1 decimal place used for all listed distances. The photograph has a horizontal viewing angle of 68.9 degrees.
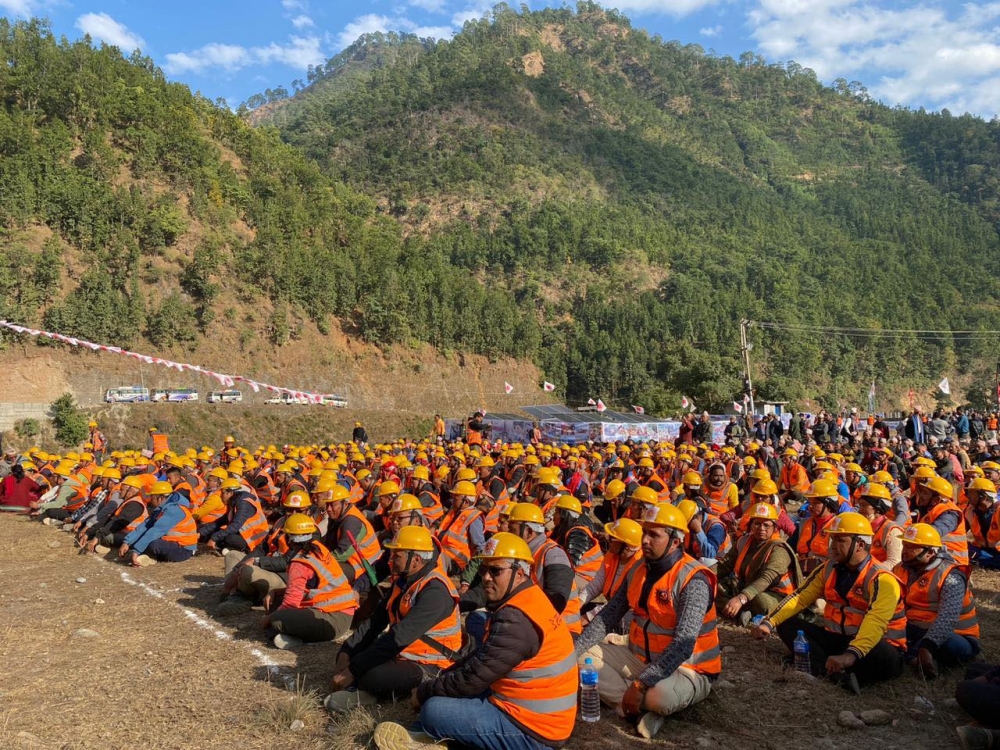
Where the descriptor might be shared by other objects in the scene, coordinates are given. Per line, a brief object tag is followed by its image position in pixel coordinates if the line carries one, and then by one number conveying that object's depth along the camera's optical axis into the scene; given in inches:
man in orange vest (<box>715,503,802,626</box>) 243.1
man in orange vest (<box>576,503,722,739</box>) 170.4
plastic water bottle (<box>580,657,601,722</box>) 179.9
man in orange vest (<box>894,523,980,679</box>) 203.3
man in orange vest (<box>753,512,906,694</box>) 190.4
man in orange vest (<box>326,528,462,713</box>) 179.6
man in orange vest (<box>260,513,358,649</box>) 244.2
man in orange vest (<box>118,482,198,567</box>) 404.5
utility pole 1311.5
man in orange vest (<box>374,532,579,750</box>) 144.3
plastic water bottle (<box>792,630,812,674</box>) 211.9
